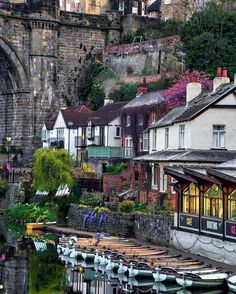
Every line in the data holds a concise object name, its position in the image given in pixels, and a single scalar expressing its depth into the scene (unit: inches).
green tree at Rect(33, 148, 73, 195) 2805.1
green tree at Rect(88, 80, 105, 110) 3745.6
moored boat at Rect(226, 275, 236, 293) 1390.3
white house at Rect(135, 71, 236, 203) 2090.3
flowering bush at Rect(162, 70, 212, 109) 2783.7
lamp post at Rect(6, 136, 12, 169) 3735.2
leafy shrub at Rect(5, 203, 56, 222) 2696.9
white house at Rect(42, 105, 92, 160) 3302.9
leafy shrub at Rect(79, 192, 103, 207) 2524.6
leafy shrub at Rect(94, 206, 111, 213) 2328.0
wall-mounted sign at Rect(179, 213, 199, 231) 1807.3
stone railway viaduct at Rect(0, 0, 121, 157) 3777.1
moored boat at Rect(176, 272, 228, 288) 1435.8
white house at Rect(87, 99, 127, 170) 3021.7
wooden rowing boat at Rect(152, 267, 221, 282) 1478.8
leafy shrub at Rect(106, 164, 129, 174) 2819.9
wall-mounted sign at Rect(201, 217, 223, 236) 1692.9
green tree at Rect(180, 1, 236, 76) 3154.5
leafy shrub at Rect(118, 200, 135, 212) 2269.9
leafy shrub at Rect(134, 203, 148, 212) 2285.1
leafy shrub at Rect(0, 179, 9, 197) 3196.4
